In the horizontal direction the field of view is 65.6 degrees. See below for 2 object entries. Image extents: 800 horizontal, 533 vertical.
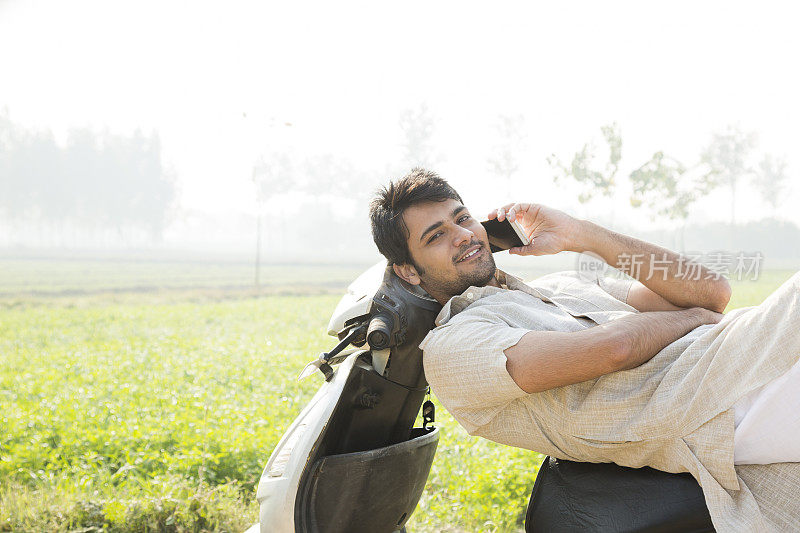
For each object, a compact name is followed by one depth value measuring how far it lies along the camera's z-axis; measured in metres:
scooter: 1.47
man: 1.30
